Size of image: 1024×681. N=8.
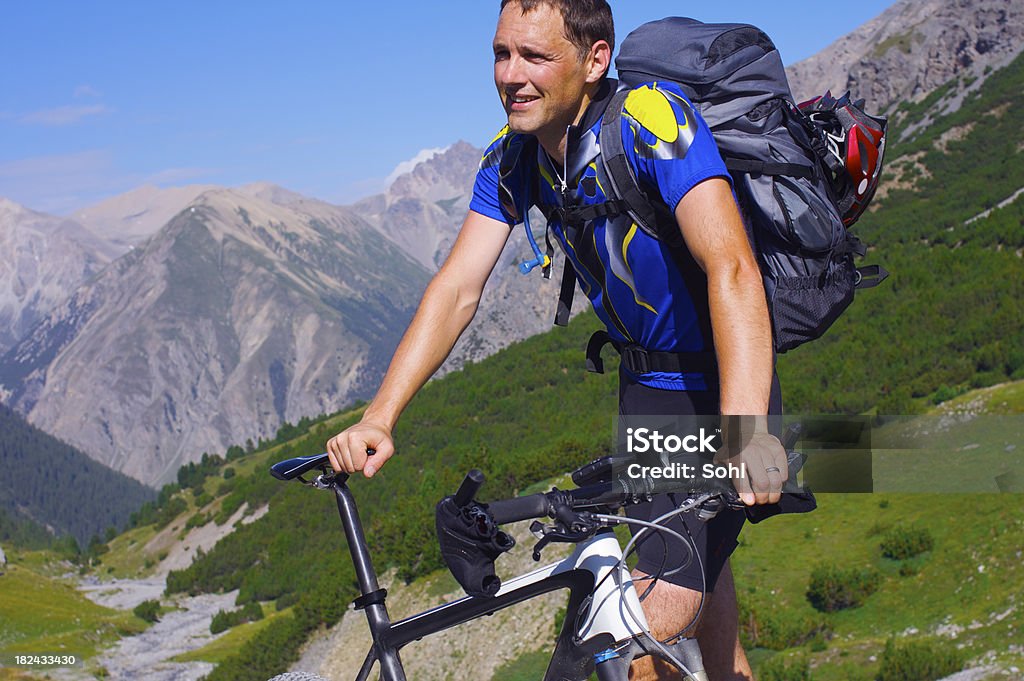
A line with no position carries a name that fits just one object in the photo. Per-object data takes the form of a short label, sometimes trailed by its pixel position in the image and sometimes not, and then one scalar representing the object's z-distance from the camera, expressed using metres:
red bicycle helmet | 3.84
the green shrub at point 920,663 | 8.58
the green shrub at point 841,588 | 12.98
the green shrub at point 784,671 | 9.43
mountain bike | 3.02
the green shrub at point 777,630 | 11.68
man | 3.13
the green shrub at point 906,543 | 13.27
